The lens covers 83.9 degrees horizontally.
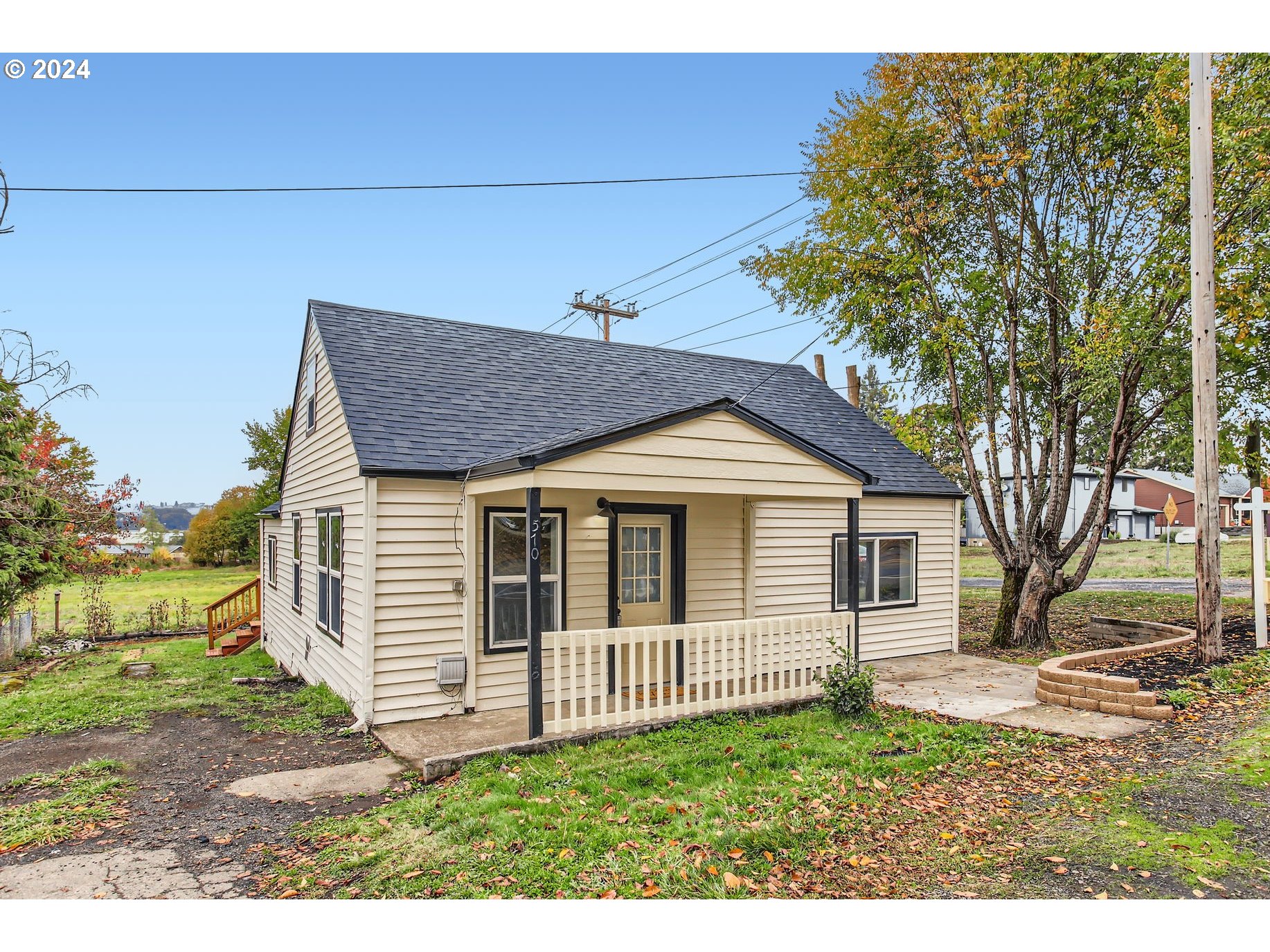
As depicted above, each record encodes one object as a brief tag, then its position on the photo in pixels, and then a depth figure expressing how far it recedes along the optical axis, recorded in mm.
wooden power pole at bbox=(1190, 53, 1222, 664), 8578
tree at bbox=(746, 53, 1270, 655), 10062
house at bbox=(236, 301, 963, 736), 7078
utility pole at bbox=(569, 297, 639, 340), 19531
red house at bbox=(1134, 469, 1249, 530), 45562
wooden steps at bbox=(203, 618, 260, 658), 12547
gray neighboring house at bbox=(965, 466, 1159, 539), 42969
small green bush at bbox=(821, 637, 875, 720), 7254
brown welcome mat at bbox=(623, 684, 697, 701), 7930
